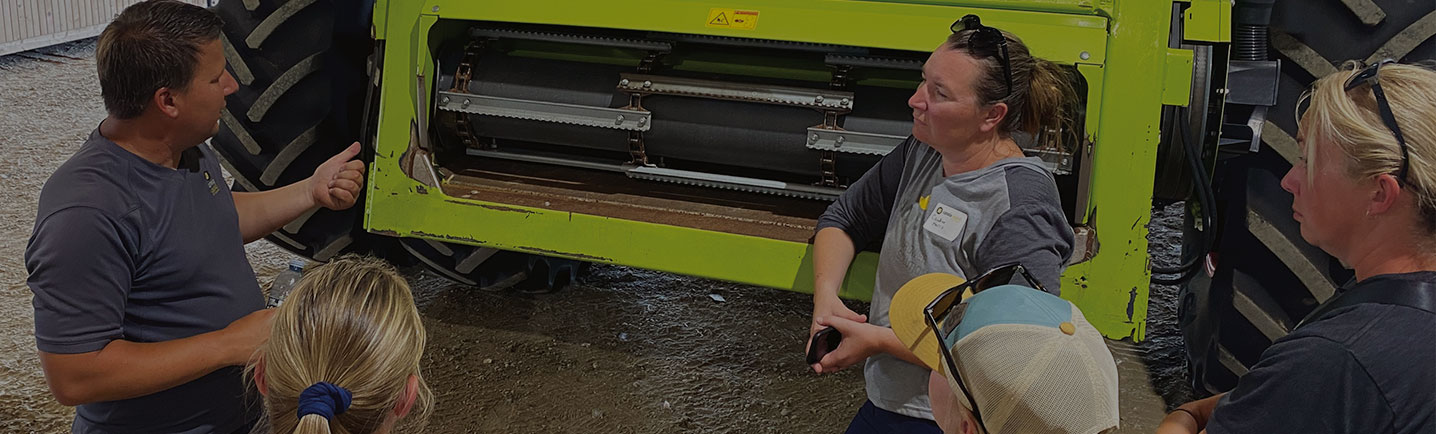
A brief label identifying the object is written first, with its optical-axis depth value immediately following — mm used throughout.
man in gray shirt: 1749
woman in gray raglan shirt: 1924
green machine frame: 2371
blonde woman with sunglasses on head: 1258
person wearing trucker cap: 1334
